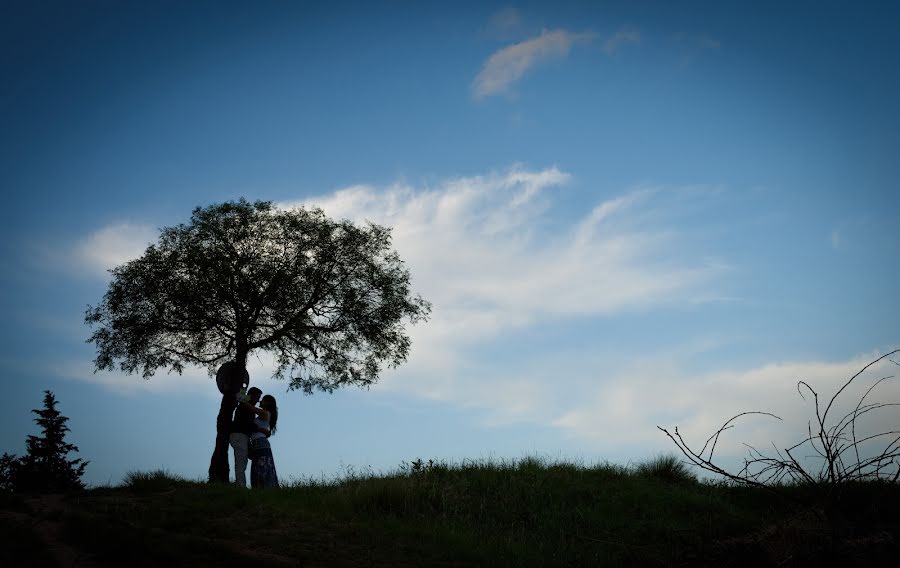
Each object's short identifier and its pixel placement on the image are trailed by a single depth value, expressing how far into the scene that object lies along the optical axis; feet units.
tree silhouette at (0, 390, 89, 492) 78.02
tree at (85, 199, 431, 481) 75.05
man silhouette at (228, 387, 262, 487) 56.39
